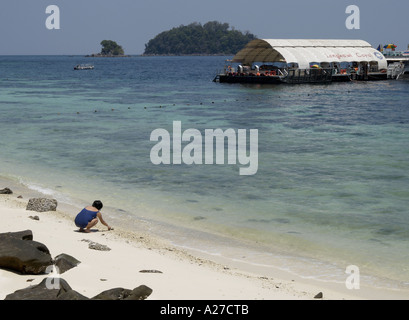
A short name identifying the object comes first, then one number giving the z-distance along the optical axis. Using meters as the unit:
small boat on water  176.12
